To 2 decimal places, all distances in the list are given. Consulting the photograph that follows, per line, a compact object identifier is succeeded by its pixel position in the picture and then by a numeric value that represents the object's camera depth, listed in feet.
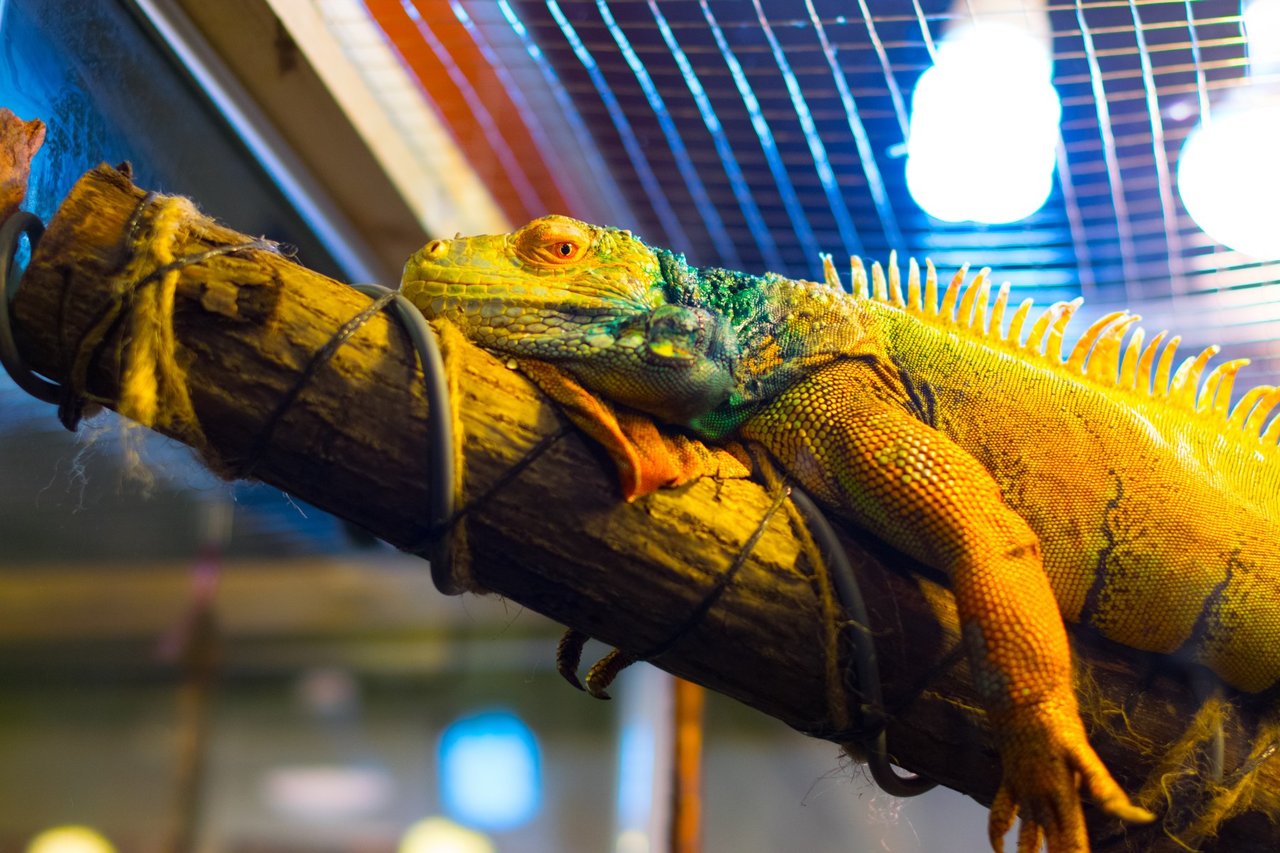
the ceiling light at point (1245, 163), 2.82
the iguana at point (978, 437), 2.21
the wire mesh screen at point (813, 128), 2.86
